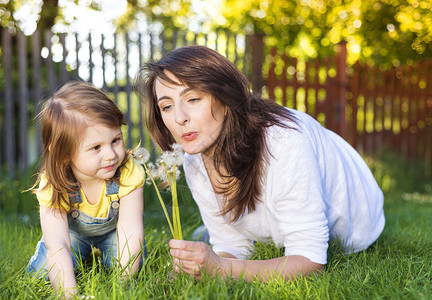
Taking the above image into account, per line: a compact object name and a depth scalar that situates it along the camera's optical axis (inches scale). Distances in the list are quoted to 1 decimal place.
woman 85.0
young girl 88.0
